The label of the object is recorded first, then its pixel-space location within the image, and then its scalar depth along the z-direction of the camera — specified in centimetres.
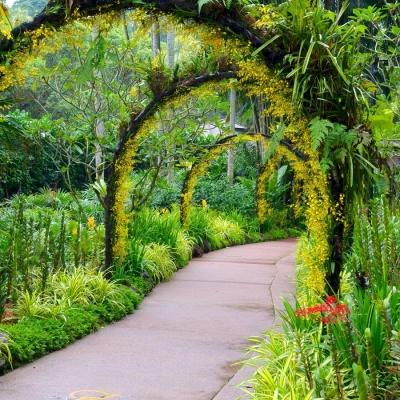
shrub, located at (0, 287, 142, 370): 560
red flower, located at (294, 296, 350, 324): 305
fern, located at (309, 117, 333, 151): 504
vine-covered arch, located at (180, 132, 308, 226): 1306
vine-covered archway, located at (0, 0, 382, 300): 536
